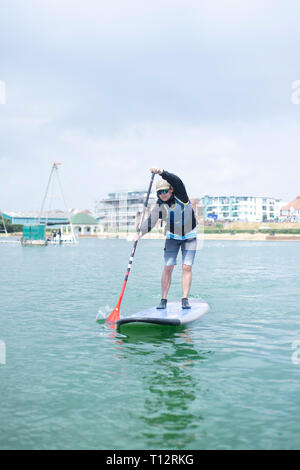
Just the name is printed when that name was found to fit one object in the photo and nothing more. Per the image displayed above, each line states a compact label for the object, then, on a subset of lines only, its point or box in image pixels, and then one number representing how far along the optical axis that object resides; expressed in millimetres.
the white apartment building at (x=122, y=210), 184500
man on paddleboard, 9359
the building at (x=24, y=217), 141375
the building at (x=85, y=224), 167375
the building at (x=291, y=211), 176575
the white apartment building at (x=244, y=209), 191125
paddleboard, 8805
